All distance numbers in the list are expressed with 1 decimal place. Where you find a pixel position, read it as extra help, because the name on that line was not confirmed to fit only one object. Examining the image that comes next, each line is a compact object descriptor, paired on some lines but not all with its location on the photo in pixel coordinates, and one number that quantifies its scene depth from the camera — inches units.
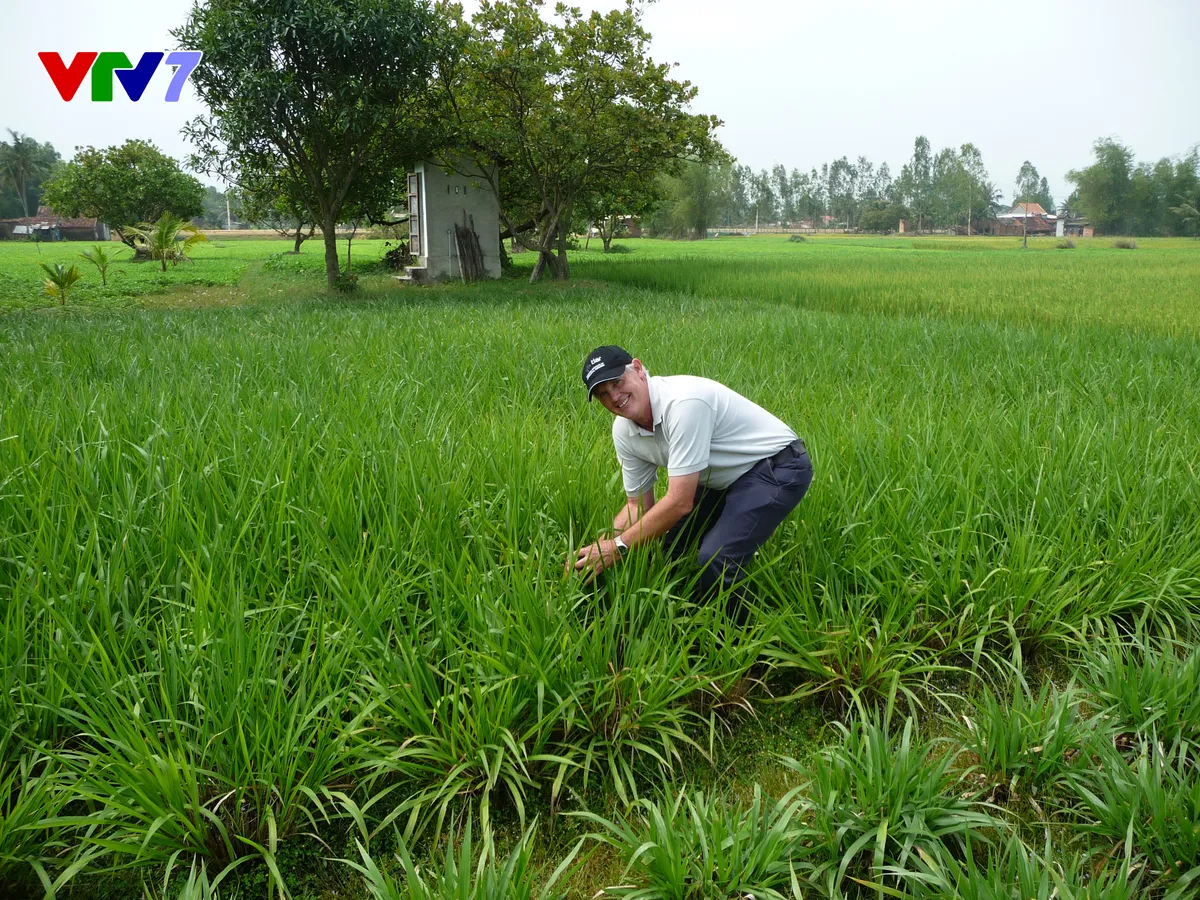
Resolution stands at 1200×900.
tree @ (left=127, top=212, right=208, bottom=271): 936.3
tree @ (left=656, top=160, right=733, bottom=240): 2477.9
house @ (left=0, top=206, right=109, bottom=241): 2256.4
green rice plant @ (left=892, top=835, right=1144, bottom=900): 63.7
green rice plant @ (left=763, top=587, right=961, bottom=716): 98.5
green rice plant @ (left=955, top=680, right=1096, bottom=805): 83.6
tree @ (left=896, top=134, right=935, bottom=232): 3481.8
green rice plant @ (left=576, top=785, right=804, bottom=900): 68.3
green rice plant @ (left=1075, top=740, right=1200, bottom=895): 71.0
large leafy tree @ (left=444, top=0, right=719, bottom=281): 559.2
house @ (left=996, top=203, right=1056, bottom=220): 3809.1
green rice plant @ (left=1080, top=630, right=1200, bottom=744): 87.8
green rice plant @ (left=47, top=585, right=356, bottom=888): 72.8
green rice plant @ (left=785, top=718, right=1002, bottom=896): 72.2
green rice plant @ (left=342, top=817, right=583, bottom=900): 64.3
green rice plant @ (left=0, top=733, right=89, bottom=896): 70.9
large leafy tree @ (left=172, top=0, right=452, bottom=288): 466.3
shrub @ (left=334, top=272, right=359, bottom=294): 582.8
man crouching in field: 99.3
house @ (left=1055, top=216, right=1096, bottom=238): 3072.8
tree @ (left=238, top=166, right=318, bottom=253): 583.1
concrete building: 656.4
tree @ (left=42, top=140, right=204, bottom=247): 1109.7
